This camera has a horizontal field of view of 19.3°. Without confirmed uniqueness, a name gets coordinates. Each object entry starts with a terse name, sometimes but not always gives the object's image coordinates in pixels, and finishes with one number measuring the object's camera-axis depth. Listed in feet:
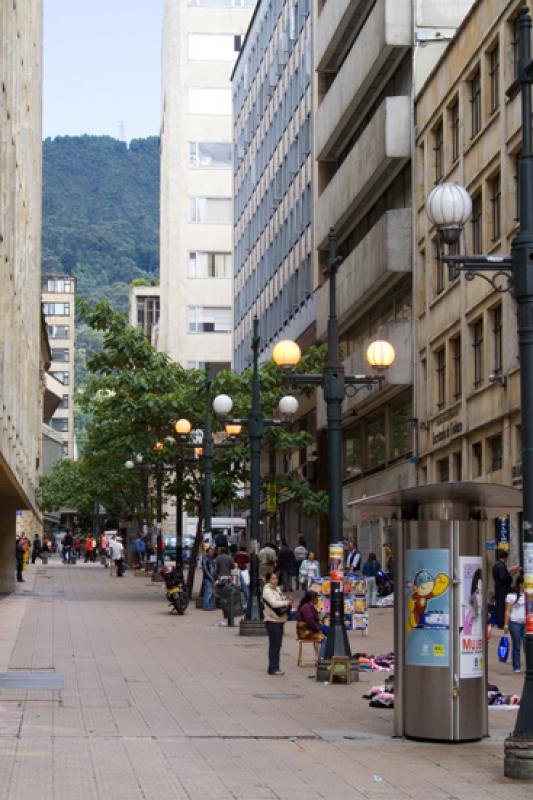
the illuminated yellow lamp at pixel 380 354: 77.97
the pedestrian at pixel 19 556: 195.72
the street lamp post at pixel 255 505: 102.22
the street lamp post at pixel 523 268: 43.09
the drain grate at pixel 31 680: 66.74
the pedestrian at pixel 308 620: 79.30
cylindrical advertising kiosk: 50.80
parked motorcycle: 123.54
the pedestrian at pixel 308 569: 141.87
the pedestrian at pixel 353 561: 146.41
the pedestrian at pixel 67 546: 304.30
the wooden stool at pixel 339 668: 70.33
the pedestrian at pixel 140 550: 253.85
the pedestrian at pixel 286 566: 160.86
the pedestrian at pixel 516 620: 73.72
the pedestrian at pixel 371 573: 136.77
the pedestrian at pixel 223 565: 131.64
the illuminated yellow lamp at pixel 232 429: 133.49
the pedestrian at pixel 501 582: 97.19
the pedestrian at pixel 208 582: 133.69
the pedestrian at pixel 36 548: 296.28
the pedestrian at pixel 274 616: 73.05
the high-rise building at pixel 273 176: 208.44
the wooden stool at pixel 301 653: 79.97
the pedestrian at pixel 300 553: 178.00
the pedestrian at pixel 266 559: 144.56
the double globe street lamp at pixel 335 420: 72.02
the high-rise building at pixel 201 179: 370.73
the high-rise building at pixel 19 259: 100.89
